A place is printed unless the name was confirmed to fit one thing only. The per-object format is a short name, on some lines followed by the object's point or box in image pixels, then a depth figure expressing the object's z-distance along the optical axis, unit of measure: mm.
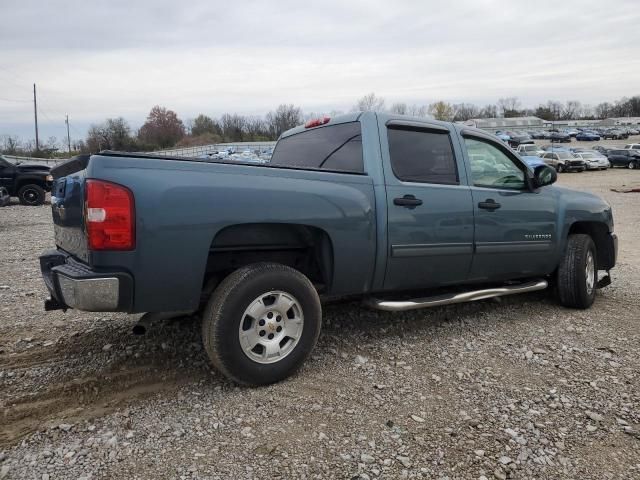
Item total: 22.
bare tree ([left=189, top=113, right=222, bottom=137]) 109562
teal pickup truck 2715
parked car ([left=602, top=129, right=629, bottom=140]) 79562
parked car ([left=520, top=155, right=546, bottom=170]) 30406
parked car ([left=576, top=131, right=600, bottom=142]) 75694
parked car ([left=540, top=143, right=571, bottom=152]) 38756
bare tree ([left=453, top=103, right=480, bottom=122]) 128275
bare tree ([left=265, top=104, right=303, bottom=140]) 103312
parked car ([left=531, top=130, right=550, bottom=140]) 81756
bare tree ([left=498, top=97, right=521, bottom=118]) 131125
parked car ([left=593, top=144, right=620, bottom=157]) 43081
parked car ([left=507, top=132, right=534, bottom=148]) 62500
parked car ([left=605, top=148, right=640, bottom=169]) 37406
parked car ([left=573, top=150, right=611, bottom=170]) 36562
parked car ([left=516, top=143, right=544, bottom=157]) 39000
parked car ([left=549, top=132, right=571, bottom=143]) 77375
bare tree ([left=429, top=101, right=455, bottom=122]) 113838
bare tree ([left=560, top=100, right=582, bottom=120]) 137500
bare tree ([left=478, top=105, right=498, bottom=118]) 135875
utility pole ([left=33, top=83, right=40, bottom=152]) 56344
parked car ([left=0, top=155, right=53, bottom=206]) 16688
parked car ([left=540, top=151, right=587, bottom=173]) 36281
